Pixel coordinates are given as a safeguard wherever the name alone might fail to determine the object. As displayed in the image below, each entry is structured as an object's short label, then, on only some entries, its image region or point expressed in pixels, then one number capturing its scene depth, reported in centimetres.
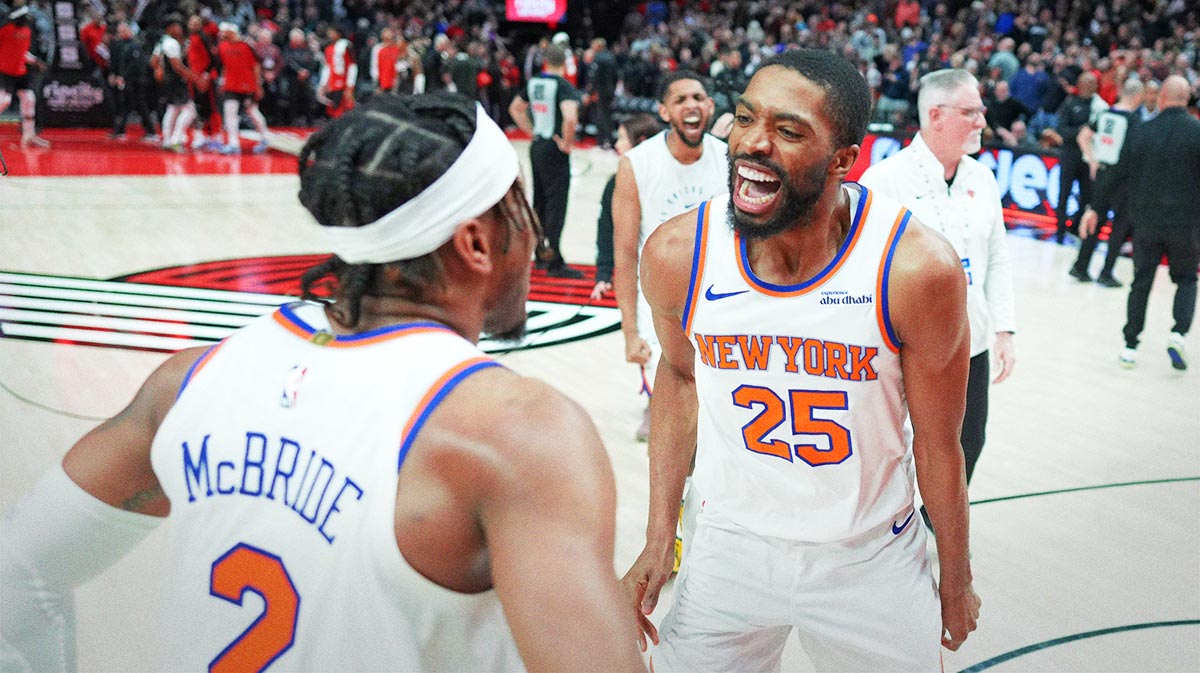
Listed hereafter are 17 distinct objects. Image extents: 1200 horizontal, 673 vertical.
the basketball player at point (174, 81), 1459
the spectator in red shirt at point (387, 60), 1586
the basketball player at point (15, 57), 1285
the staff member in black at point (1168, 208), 694
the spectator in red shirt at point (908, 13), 1958
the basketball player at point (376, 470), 115
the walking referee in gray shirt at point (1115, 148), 849
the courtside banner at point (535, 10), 2662
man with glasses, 370
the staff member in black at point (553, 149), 866
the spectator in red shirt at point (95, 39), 1653
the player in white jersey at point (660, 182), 452
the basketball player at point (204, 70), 1485
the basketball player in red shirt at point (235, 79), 1485
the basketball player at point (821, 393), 215
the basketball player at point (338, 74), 1616
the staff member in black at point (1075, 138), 1013
